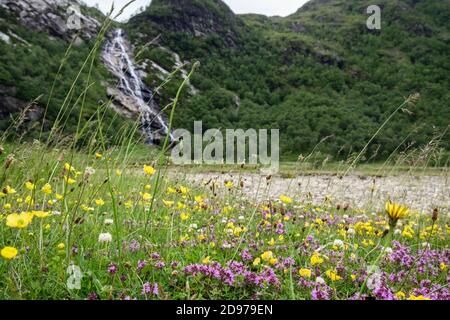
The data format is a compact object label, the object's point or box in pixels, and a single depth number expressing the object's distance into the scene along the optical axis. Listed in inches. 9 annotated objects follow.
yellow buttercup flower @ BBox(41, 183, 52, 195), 83.0
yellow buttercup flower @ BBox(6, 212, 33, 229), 58.5
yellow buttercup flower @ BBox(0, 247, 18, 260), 52.2
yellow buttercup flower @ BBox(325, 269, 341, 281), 82.7
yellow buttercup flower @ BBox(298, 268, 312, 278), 80.8
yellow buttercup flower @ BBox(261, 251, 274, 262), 89.4
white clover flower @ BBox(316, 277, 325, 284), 81.6
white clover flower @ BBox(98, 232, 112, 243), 86.0
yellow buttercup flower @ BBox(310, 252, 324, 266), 86.9
